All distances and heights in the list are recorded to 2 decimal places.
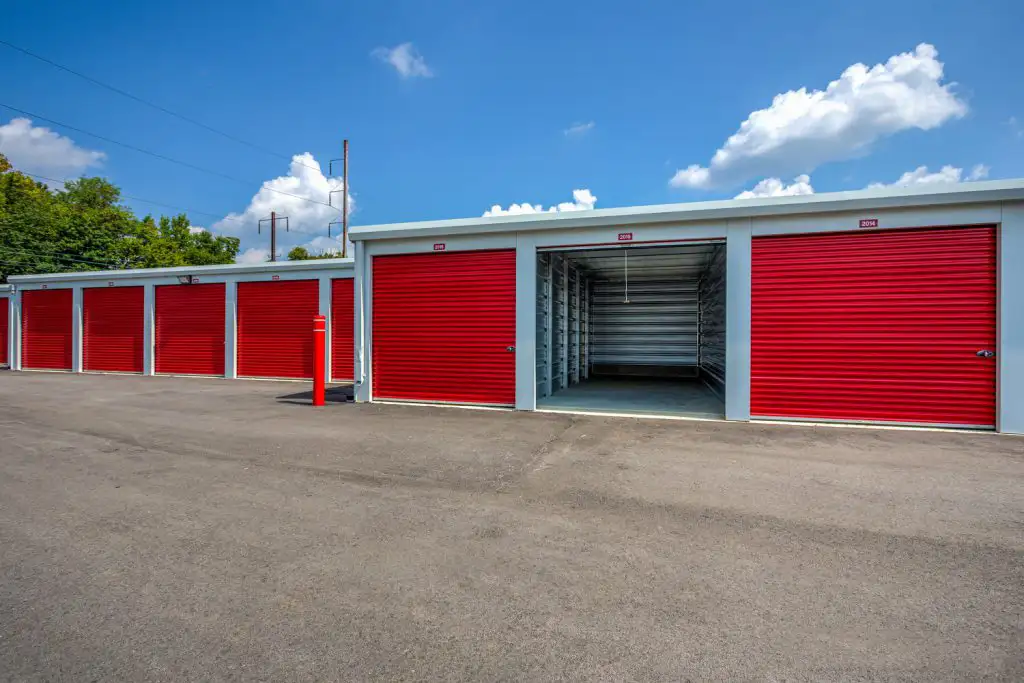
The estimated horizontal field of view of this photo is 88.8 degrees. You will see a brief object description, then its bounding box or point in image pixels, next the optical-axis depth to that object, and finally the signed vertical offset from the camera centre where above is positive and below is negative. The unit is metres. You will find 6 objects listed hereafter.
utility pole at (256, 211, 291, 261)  42.88 +8.39
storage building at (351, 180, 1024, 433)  8.12 +0.57
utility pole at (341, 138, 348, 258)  28.81 +6.87
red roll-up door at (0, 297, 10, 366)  20.86 +0.25
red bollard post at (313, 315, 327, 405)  10.94 -0.45
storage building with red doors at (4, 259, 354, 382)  16.27 +0.57
